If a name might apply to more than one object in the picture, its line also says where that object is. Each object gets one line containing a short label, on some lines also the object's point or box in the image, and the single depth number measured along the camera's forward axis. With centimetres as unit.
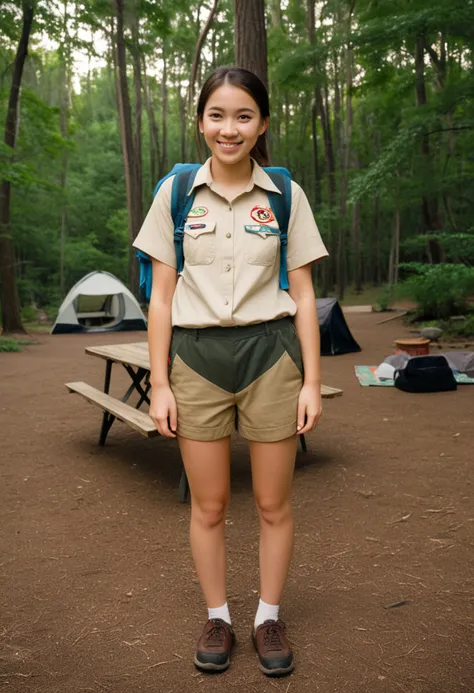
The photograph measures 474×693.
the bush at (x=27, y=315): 1983
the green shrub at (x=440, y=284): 1011
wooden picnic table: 392
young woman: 198
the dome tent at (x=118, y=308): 1511
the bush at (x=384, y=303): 1791
